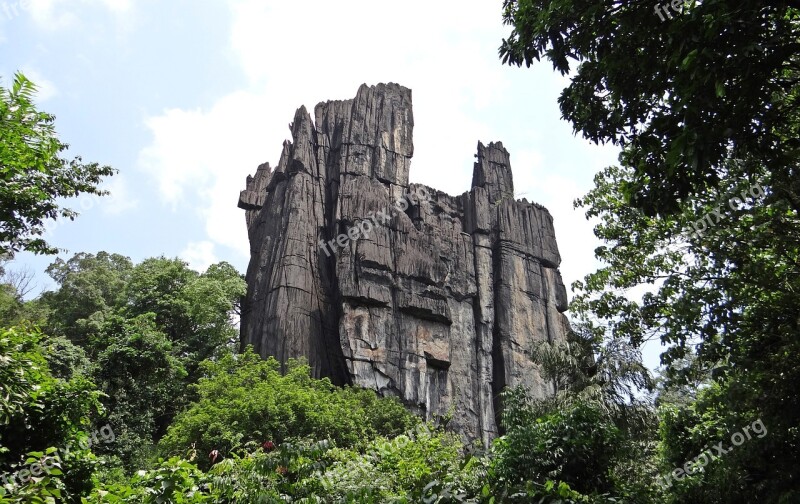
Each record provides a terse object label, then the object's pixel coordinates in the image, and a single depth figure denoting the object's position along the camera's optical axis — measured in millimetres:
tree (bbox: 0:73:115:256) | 8719
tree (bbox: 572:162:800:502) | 8227
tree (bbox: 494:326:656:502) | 8758
